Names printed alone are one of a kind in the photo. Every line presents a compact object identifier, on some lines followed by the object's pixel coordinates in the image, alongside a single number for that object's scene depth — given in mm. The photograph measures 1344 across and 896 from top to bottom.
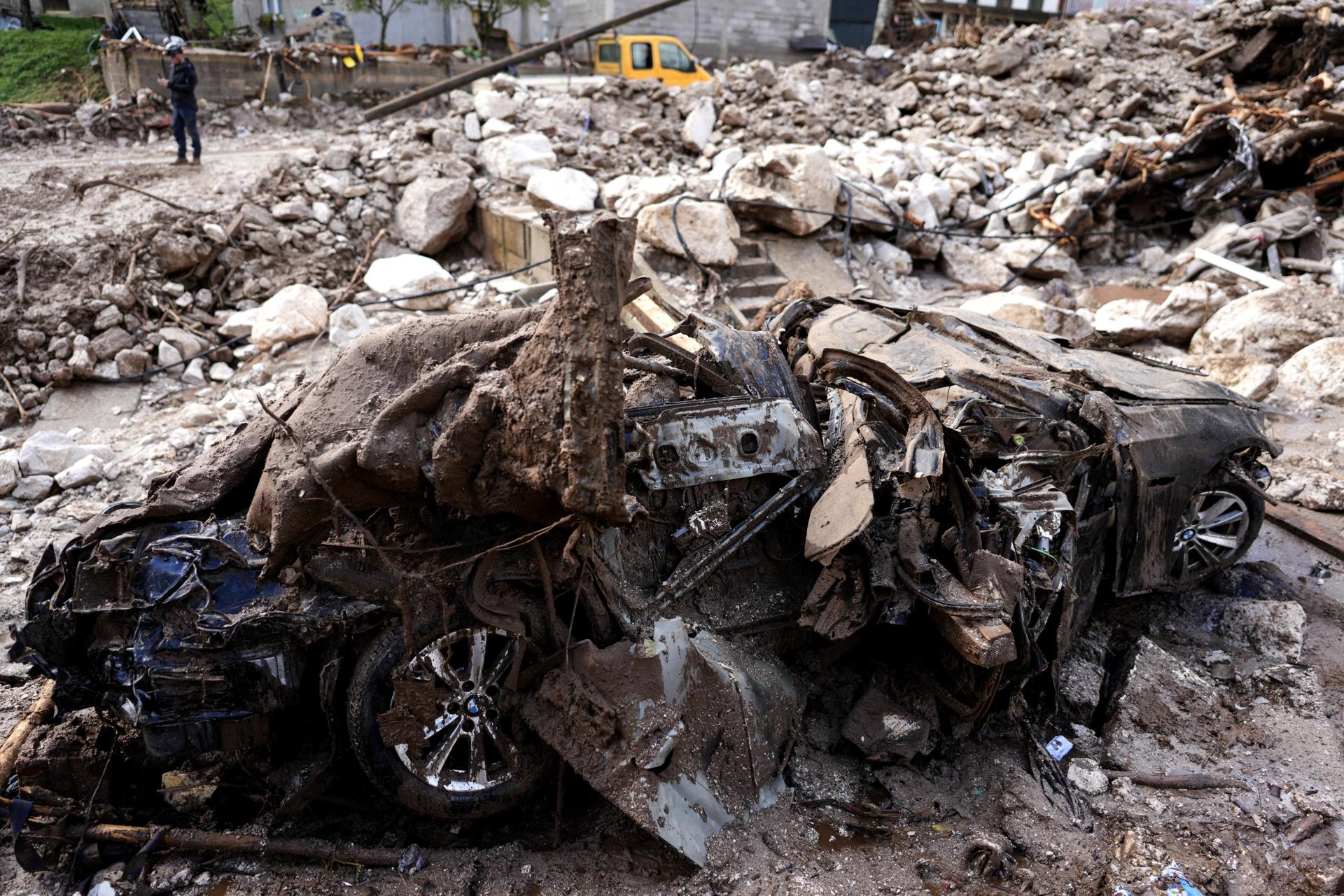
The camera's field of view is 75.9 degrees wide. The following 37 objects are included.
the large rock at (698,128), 13197
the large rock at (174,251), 9539
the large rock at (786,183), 10547
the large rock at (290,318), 8883
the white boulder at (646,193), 10289
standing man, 11250
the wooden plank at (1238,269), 9980
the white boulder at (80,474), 6688
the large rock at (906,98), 15320
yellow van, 16172
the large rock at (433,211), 11008
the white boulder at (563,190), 10633
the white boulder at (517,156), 11500
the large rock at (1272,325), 8789
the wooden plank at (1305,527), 6363
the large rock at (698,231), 9891
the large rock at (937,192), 11906
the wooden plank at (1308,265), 10406
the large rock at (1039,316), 9062
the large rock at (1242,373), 8227
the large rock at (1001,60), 16156
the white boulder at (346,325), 8773
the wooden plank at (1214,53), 15859
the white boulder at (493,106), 12672
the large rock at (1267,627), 5355
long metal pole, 13539
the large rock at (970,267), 11391
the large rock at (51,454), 6746
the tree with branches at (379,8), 19000
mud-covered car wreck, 3293
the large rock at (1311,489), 6832
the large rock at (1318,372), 8250
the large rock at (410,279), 9945
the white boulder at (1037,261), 11414
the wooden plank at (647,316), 7863
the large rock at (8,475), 6555
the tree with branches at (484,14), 20000
